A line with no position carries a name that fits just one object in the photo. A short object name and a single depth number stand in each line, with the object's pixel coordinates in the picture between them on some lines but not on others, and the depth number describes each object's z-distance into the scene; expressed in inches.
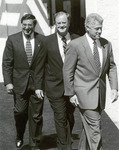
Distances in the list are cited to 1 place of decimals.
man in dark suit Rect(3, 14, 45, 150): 338.4
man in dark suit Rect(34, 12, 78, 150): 328.2
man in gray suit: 290.9
